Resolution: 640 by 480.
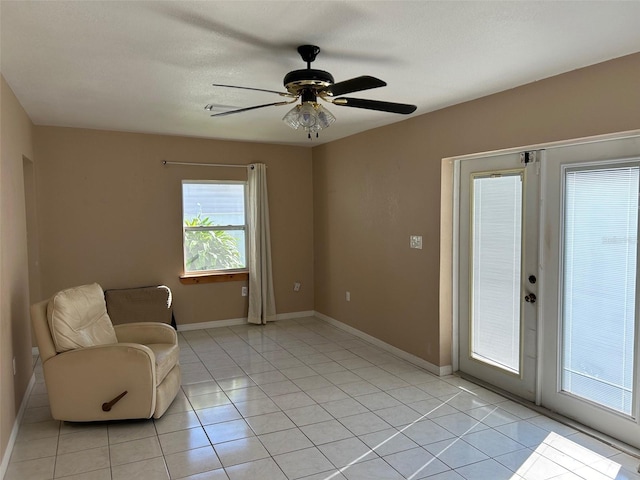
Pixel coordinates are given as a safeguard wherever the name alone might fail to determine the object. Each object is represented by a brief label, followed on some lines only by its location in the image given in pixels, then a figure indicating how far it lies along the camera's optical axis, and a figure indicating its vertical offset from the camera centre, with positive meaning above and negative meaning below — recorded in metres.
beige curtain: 6.08 -0.41
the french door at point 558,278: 2.97 -0.47
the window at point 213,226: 5.87 -0.10
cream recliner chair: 3.18 -1.05
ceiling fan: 2.46 +0.66
